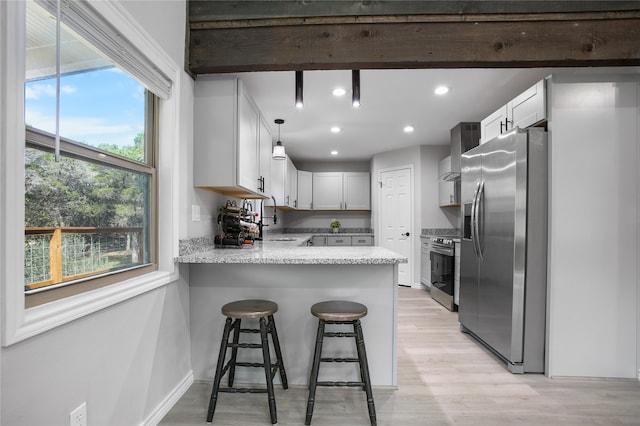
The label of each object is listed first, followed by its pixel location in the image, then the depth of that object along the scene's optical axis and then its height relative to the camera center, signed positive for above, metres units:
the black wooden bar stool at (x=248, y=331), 1.76 -0.73
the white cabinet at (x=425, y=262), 4.83 -0.74
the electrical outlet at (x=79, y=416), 1.19 -0.78
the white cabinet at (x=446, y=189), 4.61 +0.41
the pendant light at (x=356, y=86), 2.18 +0.92
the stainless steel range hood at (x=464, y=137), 4.07 +1.02
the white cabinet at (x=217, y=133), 2.26 +0.59
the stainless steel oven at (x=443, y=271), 3.89 -0.73
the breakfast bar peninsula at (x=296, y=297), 2.10 -0.56
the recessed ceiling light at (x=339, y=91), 3.02 +1.21
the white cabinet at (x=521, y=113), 2.32 +0.86
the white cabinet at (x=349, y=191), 6.43 +0.49
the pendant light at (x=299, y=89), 2.30 +0.93
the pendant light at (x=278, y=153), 3.68 +0.72
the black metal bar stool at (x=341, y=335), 1.73 -0.71
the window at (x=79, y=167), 1.08 +0.20
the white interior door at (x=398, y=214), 5.38 +0.02
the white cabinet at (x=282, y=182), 4.69 +0.50
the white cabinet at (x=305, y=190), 6.33 +0.51
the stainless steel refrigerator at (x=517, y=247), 2.30 -0.24
